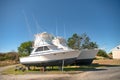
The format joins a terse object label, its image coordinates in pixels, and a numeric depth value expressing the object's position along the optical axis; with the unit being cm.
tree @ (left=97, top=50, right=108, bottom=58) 2529
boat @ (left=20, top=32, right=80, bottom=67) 870
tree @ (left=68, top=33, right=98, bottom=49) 2440
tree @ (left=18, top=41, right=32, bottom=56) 2495
